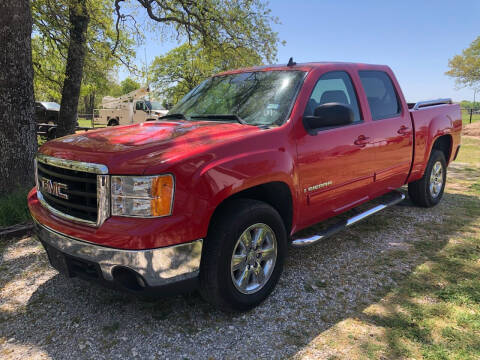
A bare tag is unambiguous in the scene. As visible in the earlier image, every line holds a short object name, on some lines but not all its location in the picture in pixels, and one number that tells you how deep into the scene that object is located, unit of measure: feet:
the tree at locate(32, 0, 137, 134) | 28.50
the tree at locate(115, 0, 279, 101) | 33.63
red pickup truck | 7.65
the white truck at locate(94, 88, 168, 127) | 82.12
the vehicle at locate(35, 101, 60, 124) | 62.93
